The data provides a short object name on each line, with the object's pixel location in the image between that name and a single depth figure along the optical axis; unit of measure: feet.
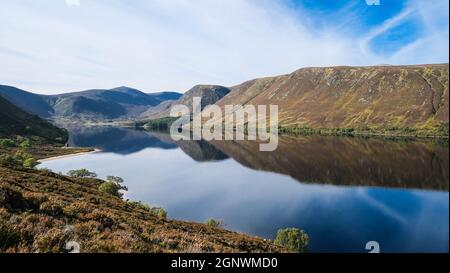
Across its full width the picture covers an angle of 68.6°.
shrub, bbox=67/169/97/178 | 301.59
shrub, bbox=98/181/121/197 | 205.50
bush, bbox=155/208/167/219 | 170.95
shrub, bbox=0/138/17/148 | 445.37
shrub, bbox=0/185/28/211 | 57.79
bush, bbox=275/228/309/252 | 142.82
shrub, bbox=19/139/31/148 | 477.85
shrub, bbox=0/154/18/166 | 286.11
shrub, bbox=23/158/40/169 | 292.96
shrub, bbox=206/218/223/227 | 171.64
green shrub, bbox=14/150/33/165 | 321.03
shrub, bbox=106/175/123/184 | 297.55
